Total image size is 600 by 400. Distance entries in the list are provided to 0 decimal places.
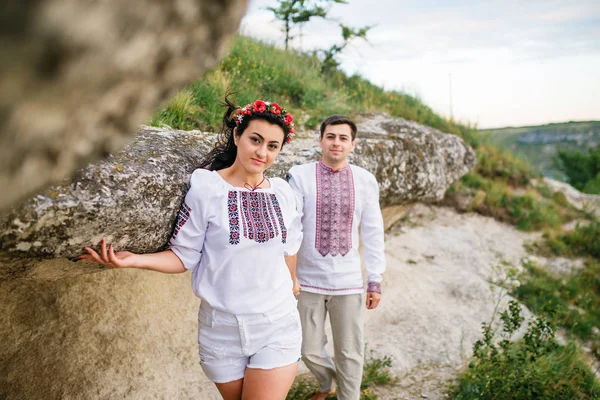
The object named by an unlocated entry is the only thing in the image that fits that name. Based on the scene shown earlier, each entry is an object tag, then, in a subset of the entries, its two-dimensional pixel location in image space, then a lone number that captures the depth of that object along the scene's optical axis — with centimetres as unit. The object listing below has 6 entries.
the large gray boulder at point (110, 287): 232
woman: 266
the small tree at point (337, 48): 920
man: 385
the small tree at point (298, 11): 899
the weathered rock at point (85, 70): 45
